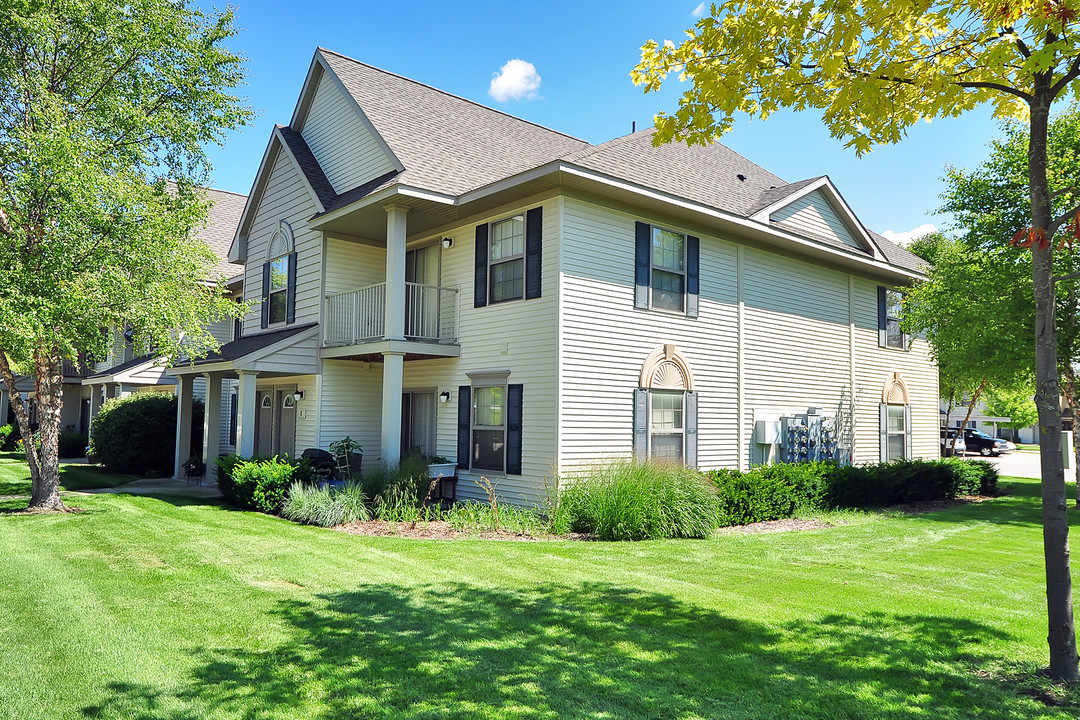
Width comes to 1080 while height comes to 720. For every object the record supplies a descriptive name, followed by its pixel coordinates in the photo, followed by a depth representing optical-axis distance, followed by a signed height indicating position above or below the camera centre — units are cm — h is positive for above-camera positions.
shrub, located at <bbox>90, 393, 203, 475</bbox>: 2002 -73
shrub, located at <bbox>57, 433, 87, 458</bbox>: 2527 -132
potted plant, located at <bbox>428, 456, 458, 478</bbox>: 1336 -101
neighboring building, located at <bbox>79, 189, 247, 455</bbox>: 2201 +167
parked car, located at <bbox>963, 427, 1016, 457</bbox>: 4012 -115
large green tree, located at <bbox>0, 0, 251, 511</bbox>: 1056 +349
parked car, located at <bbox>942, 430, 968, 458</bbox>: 3496 -138
